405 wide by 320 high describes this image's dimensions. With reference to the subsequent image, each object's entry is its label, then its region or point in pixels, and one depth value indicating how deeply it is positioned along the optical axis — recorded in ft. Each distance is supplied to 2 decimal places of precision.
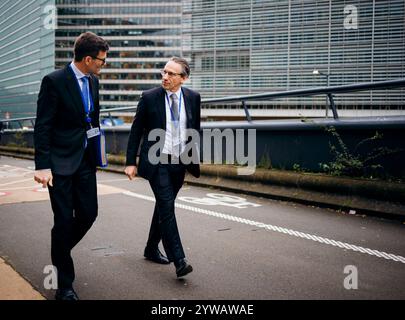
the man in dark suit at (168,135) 13.34
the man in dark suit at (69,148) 11.41
